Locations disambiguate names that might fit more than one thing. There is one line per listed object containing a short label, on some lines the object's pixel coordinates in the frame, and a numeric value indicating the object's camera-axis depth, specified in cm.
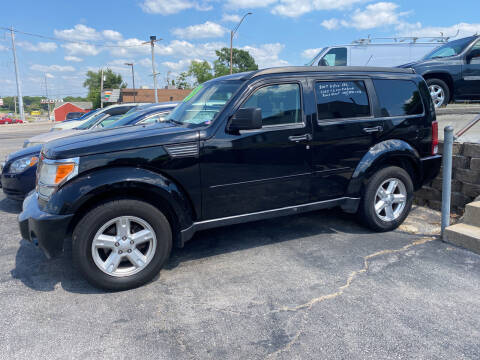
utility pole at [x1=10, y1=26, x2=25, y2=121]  4683
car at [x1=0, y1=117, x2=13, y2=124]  6021
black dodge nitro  320
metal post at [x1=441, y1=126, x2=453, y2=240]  420
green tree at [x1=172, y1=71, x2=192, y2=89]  8700
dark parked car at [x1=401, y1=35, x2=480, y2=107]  867
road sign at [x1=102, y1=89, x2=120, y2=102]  5606
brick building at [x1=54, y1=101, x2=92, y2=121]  8324
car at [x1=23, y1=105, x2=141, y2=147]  722
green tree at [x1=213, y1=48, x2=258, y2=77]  8666
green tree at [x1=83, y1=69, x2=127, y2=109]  8598
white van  1208
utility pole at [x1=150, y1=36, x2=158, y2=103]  3030
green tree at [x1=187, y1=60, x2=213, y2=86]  8350
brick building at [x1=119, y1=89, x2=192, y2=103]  6625
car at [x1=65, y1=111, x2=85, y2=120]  2410
